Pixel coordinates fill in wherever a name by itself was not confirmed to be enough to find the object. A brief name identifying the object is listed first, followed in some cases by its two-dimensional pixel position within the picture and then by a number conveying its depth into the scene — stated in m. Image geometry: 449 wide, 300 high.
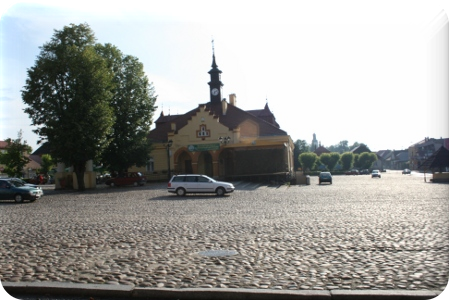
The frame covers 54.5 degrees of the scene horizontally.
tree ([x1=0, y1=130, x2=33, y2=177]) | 54.97
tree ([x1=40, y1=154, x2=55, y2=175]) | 78.69
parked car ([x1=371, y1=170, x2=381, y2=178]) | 73.63
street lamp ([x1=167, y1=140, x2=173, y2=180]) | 50.28
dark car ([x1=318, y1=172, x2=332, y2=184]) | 50.50
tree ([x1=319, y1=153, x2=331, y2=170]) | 112.50
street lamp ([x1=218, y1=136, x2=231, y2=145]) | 53.12
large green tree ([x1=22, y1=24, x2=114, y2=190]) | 37.94
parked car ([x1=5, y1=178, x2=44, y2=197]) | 29.94
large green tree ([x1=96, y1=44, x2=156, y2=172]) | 46.69
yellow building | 49.25
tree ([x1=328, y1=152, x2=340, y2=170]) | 112.25
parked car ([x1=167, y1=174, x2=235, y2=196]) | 30.47
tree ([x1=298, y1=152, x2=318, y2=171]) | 102.69
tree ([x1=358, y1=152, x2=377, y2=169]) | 116.50
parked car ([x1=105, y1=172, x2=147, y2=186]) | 47.28
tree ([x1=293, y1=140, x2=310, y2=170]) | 111.06
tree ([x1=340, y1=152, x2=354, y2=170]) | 114.25
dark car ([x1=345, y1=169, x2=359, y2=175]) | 104.36
